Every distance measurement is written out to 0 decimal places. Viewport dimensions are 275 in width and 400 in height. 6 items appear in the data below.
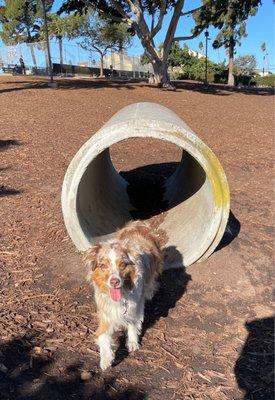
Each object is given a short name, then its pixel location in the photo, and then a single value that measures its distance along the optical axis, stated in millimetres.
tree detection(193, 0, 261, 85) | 26641
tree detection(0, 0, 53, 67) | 60653
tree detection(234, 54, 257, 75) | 103312
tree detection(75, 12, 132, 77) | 53219
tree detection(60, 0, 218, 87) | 23891
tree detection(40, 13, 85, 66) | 53119
